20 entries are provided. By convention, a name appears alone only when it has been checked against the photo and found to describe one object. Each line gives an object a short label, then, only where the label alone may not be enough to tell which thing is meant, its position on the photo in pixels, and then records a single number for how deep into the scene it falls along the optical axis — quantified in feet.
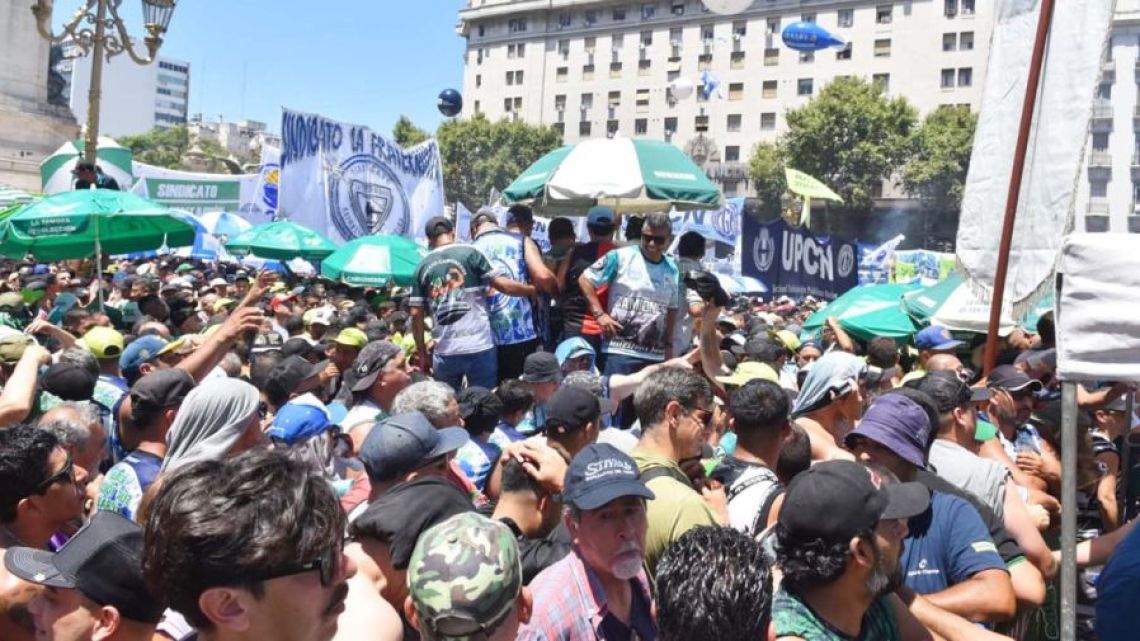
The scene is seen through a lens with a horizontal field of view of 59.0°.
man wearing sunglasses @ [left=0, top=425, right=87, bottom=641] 10.51
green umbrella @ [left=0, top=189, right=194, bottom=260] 30.63
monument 94.99
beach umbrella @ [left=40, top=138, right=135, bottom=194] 60.23
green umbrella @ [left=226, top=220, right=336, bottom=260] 49.06
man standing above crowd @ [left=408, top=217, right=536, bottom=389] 22.66
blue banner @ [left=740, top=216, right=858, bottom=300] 38.50
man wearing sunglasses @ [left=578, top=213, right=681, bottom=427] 21.18
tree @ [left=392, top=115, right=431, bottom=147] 249.96
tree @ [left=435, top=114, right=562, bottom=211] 237.04
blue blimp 117.29
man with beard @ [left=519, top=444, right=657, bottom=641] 9.46
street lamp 38.12
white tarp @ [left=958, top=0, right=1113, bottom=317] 15.76
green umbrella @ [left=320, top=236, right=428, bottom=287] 44.06
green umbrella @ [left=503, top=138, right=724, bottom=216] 25.98
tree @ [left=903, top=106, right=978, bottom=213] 187.62
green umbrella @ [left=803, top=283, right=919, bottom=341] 31.14
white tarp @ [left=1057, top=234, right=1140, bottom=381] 10.19
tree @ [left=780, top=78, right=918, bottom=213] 188.44
